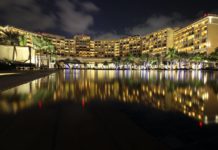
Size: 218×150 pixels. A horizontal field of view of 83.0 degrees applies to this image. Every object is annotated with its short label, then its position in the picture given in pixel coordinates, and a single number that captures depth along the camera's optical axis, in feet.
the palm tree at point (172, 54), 229.34
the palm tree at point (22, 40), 130.68
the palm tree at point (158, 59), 280.26
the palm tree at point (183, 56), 224.32
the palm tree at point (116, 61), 315.92
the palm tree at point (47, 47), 170.64
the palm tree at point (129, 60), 299.91
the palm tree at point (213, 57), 184.29
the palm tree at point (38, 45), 159.51
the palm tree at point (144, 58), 283.08
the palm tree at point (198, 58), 205.46
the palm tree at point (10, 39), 125.45
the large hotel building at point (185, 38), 230.29
